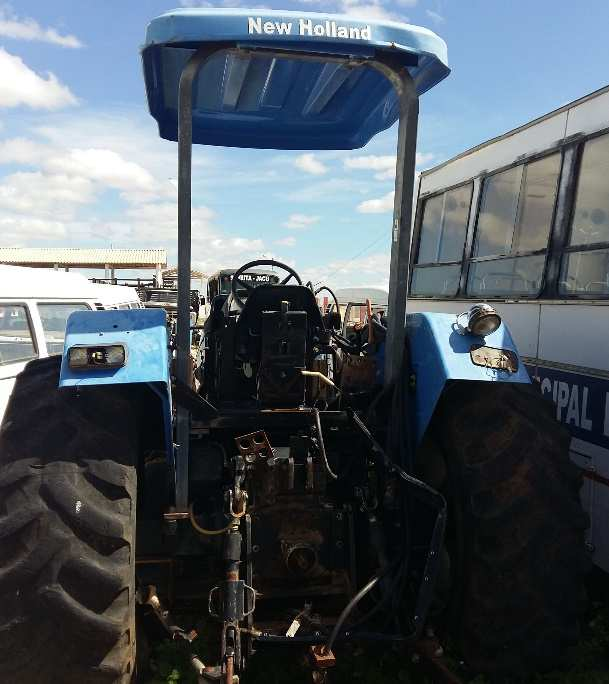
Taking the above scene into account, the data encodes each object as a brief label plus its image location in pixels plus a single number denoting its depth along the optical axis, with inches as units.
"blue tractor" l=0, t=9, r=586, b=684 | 93.2
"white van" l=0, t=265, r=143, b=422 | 277.1
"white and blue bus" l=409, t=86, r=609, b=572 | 159.8
